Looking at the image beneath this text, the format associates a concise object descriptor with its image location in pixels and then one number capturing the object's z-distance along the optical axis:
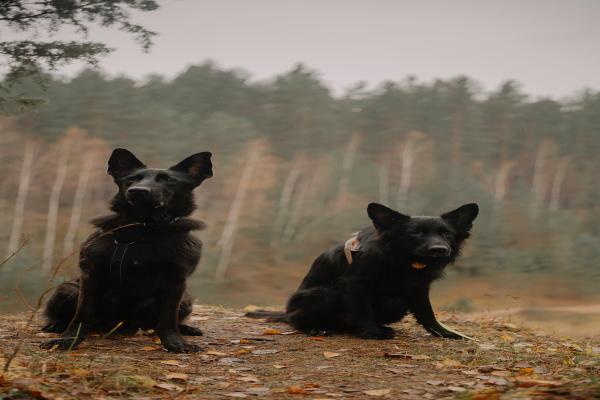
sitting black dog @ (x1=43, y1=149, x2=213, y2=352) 5.01
